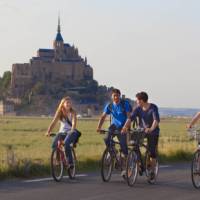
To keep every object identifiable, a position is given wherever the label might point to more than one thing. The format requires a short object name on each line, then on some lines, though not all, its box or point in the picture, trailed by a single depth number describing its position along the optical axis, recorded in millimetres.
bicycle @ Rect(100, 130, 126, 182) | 12281
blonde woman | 12711
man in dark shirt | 12320
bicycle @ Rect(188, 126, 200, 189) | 11562
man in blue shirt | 12680
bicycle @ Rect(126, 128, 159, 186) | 12000
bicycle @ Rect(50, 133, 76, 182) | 12469
